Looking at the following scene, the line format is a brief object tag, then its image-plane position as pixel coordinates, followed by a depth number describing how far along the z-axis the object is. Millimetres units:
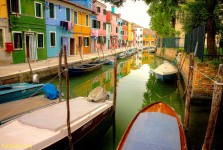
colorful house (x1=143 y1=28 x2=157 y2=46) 84938
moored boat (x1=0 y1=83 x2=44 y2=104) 8922
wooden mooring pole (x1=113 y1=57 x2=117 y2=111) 7886
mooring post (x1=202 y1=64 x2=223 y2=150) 3982
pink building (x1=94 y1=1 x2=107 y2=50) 34438
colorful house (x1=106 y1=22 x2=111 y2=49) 39500
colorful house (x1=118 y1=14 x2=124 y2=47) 50584
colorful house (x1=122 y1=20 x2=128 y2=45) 54681
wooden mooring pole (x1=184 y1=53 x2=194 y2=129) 6879
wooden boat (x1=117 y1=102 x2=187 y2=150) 4668
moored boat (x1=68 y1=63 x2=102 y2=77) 16297
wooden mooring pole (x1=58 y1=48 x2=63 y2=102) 8062
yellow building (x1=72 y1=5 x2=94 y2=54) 26017
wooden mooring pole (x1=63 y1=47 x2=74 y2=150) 5167
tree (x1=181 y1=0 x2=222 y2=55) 12086
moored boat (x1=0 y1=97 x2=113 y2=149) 4633
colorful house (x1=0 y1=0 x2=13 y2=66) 14773
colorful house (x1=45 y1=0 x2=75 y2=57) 20598
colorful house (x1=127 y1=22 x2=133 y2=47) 61294
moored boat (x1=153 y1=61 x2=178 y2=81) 15008
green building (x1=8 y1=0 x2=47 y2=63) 16047
